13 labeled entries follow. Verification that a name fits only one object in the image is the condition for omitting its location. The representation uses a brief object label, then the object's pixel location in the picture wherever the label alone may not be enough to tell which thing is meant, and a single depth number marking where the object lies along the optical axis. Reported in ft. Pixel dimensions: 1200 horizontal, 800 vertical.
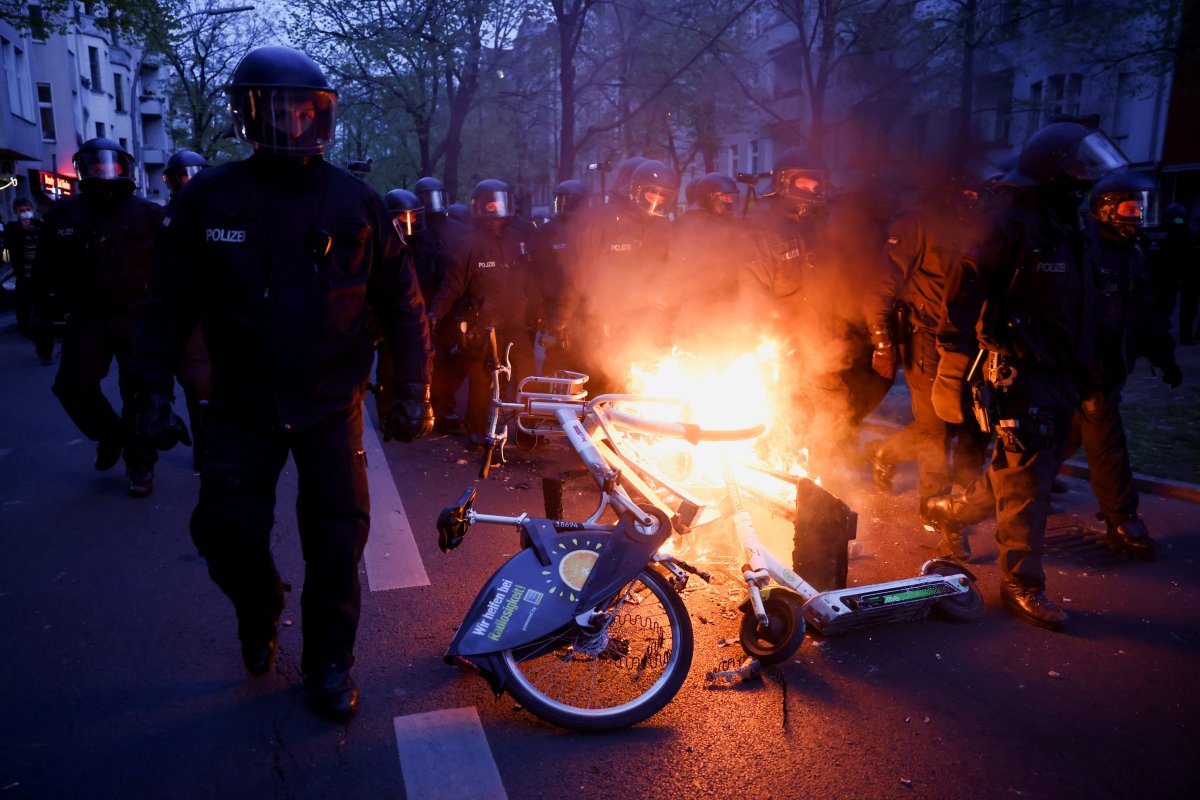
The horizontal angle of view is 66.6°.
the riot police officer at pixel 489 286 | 26.22
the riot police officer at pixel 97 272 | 19.94
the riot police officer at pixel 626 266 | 23.58
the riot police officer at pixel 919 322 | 18.39
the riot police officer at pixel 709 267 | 22.49
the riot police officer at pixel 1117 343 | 15.56
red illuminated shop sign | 93.20
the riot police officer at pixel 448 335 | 26.63
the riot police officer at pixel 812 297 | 20.62
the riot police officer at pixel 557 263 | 25.29
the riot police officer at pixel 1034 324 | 14.02
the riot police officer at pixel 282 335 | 10.23
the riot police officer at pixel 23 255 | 32.91
